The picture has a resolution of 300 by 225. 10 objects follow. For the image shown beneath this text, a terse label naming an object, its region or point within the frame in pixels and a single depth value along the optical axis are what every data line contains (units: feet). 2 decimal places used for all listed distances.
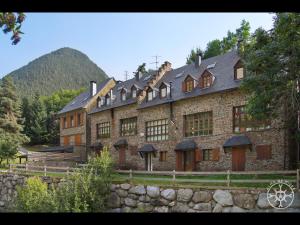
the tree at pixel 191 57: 124.84
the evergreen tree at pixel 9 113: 122.52
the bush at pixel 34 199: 45.32
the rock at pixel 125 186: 54.39
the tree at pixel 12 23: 9.85
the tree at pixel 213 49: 119.44
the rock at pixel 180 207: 48.15
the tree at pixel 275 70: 40.09
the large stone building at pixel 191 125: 69.92
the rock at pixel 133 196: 53.42
